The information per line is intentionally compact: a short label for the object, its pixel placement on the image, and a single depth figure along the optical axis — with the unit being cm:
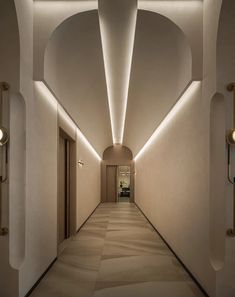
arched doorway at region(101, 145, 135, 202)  1628
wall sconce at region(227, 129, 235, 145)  288
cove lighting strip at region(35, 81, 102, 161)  377
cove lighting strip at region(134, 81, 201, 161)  375
